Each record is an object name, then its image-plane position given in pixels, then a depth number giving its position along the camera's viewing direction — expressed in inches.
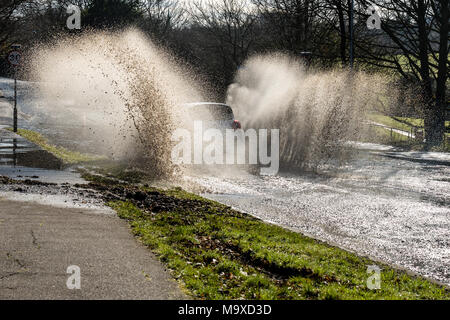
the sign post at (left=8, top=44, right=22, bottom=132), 987.3
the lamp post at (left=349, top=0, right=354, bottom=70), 1262.3
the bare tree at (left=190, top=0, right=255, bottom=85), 1933.2
